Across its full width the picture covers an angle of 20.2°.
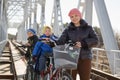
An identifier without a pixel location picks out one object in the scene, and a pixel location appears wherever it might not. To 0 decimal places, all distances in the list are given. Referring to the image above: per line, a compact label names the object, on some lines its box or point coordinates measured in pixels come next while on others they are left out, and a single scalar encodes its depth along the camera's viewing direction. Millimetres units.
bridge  8008
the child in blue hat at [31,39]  6145
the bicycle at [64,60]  4094
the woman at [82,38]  4191
